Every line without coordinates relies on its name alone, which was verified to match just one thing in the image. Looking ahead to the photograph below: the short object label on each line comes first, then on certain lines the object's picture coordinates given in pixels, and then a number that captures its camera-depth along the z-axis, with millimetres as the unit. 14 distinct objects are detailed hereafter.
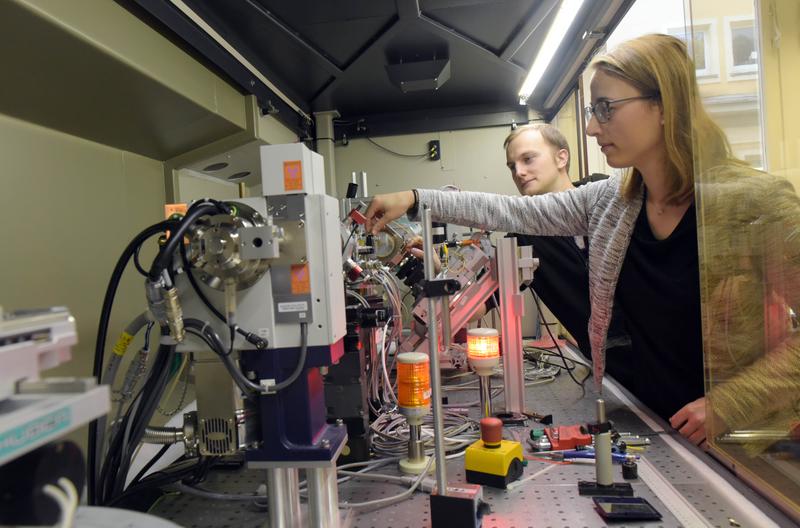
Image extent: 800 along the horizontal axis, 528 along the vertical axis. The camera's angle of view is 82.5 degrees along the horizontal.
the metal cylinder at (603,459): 858
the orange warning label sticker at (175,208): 904
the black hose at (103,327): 719
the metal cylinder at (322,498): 752
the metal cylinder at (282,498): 764
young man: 1800
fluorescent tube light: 1890
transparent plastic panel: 660
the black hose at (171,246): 625
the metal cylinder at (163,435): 818
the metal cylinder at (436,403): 721
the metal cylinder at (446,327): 910
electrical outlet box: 3126
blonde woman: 1068
